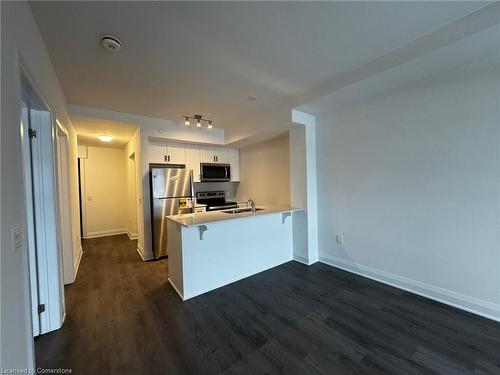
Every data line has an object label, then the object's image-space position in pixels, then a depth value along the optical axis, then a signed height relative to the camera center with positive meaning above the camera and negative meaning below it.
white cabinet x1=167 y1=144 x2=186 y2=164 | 4.20 +0.64
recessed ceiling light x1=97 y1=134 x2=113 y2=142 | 4.21 +1.04
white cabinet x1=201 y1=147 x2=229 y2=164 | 4.68 +0.68
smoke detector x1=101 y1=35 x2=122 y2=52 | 1.71 +1.20
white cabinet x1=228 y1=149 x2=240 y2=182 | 5.13 +0.54
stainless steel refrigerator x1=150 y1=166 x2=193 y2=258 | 3.74 -0.22
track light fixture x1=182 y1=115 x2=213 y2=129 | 3.49 +1.18
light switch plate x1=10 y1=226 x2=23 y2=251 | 1.08 -0.25
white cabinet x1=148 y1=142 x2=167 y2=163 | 3.96 +0.65
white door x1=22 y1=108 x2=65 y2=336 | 1.90 -0.29
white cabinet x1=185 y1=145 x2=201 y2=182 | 4.44 +0.56
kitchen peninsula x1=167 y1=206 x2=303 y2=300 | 2.48 -0.82
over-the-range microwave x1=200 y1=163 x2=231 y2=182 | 4.59 +0.29
